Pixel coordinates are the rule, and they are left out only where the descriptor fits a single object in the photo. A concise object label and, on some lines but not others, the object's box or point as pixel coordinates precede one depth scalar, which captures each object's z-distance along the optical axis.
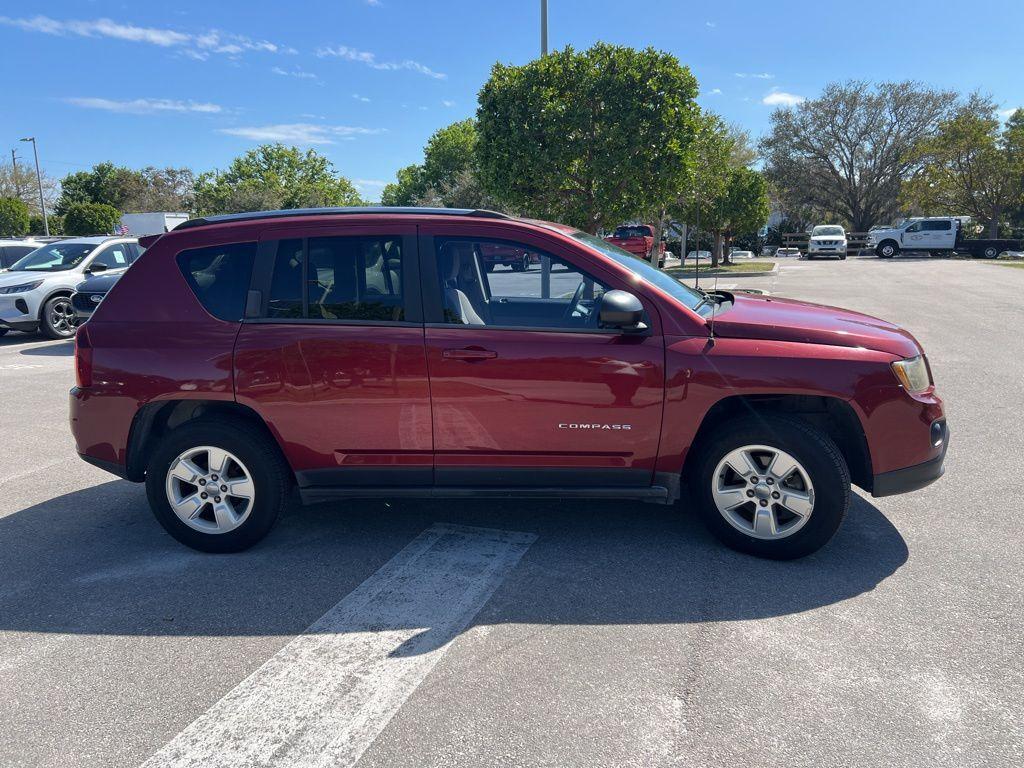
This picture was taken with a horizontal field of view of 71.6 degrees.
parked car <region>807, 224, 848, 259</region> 39.59
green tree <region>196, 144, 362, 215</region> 66.62
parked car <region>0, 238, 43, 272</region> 15.65
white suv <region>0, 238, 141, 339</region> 12.49
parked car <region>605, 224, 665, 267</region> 33.62
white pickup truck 38.91
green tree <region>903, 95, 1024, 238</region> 43.19
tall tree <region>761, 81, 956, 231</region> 50.66
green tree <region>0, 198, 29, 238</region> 50.06
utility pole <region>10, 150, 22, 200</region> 62.94
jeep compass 3.65
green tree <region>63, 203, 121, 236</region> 47.75
